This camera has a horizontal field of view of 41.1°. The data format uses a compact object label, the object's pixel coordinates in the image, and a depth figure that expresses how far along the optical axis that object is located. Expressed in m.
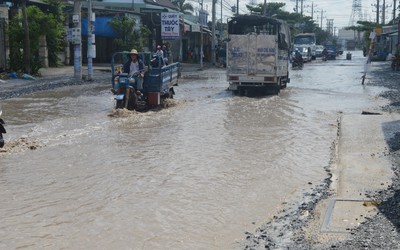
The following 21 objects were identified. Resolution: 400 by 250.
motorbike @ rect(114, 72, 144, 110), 14.19
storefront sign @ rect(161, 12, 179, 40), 35.96
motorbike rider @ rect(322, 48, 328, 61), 61.58
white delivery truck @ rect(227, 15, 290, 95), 19.66
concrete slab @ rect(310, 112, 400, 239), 5.59
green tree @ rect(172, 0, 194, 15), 68.69
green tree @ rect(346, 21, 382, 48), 78.28
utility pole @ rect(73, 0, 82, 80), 22.98
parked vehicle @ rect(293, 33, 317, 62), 54.84
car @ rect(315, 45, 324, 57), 67.03
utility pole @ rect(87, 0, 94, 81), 23.48
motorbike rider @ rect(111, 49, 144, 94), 14.28
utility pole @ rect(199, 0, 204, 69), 39.55
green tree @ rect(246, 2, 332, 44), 80.89
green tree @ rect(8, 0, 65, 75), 24.28
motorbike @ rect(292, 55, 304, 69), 41.16
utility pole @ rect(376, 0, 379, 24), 84.53
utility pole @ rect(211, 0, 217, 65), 43.28
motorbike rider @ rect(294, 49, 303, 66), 41.12
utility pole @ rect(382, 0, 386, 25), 88.81
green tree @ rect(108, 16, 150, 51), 36.34
